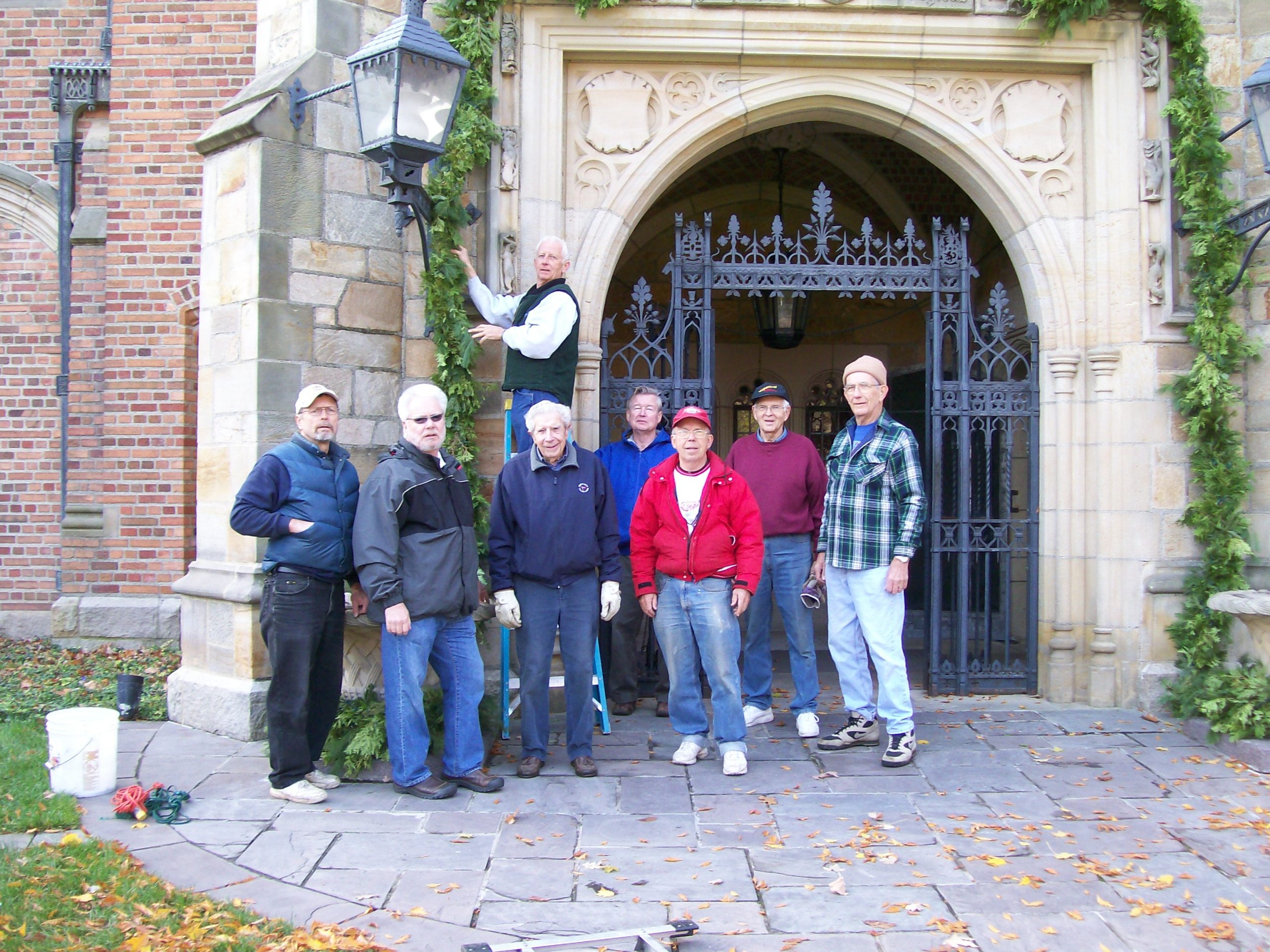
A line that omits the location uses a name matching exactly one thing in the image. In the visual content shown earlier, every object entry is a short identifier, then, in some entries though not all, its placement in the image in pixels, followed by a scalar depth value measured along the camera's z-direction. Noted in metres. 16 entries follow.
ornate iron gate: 6.06
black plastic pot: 5.62
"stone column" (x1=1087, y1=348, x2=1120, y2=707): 5.85
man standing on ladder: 5.06
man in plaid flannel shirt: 4.82
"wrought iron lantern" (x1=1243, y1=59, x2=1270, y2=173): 5.02
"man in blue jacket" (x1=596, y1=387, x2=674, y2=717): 5.57
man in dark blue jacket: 4.59
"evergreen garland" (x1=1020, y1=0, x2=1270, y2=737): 5.62
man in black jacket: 4.21
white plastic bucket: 4.27
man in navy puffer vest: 4.19
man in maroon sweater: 5.32
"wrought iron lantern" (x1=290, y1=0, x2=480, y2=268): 4.53
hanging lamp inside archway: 8.36
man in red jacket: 4.70
